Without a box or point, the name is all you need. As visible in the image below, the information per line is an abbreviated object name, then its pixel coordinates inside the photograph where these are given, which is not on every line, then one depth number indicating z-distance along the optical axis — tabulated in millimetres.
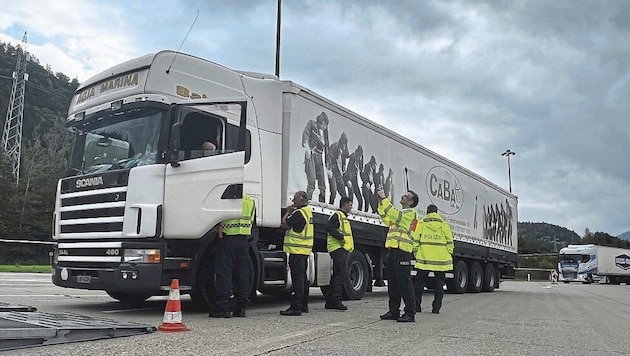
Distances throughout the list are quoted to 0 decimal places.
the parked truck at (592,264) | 47406
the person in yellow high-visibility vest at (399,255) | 8188
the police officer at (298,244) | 8344
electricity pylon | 46594
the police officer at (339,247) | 9305
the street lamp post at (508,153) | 58594
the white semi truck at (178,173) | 7438
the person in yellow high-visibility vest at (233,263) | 7676
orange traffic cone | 6238
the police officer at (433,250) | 9414
